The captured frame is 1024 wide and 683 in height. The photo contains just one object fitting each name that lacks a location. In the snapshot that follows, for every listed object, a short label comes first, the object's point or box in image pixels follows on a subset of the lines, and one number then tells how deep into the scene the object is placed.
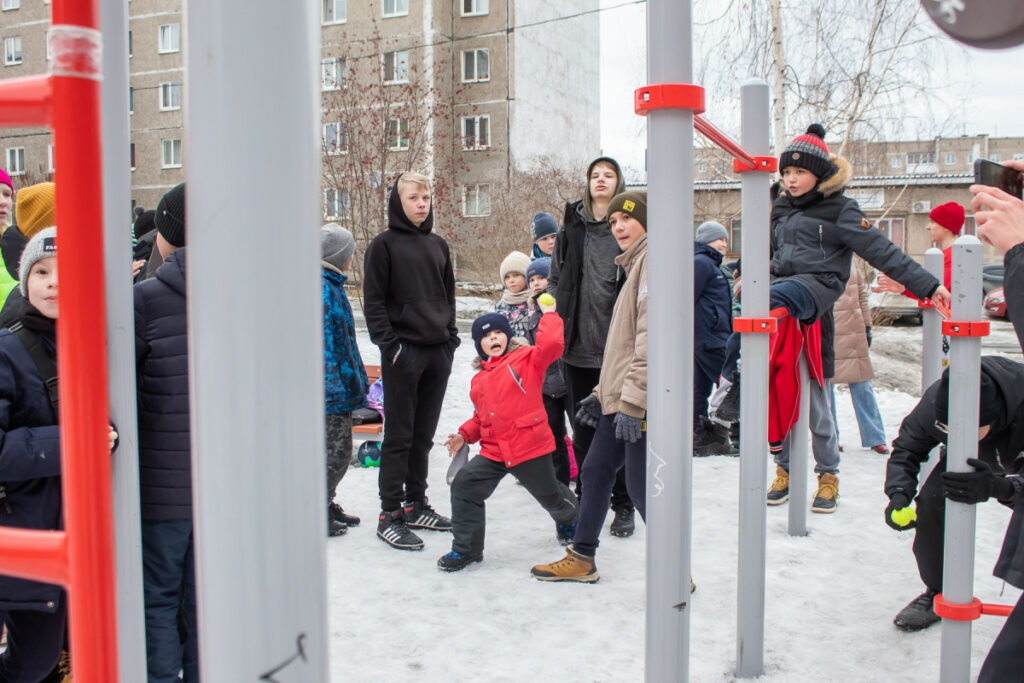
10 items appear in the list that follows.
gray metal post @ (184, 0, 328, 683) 0.60
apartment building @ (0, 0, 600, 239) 30.89
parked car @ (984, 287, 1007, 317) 16.45
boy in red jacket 4.24
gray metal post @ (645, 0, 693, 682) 1.99
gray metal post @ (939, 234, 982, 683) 2.76
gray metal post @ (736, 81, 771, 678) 3.06
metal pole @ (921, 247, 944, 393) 5.01
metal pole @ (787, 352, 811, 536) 4.58
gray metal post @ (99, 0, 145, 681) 1.06
